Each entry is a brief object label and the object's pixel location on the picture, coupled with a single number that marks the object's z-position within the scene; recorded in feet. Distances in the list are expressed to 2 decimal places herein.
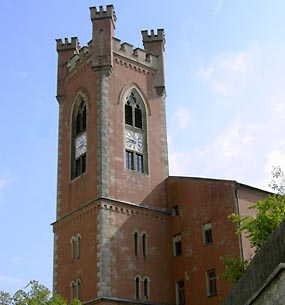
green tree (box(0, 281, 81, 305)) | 80.94
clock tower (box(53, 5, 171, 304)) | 105.91
